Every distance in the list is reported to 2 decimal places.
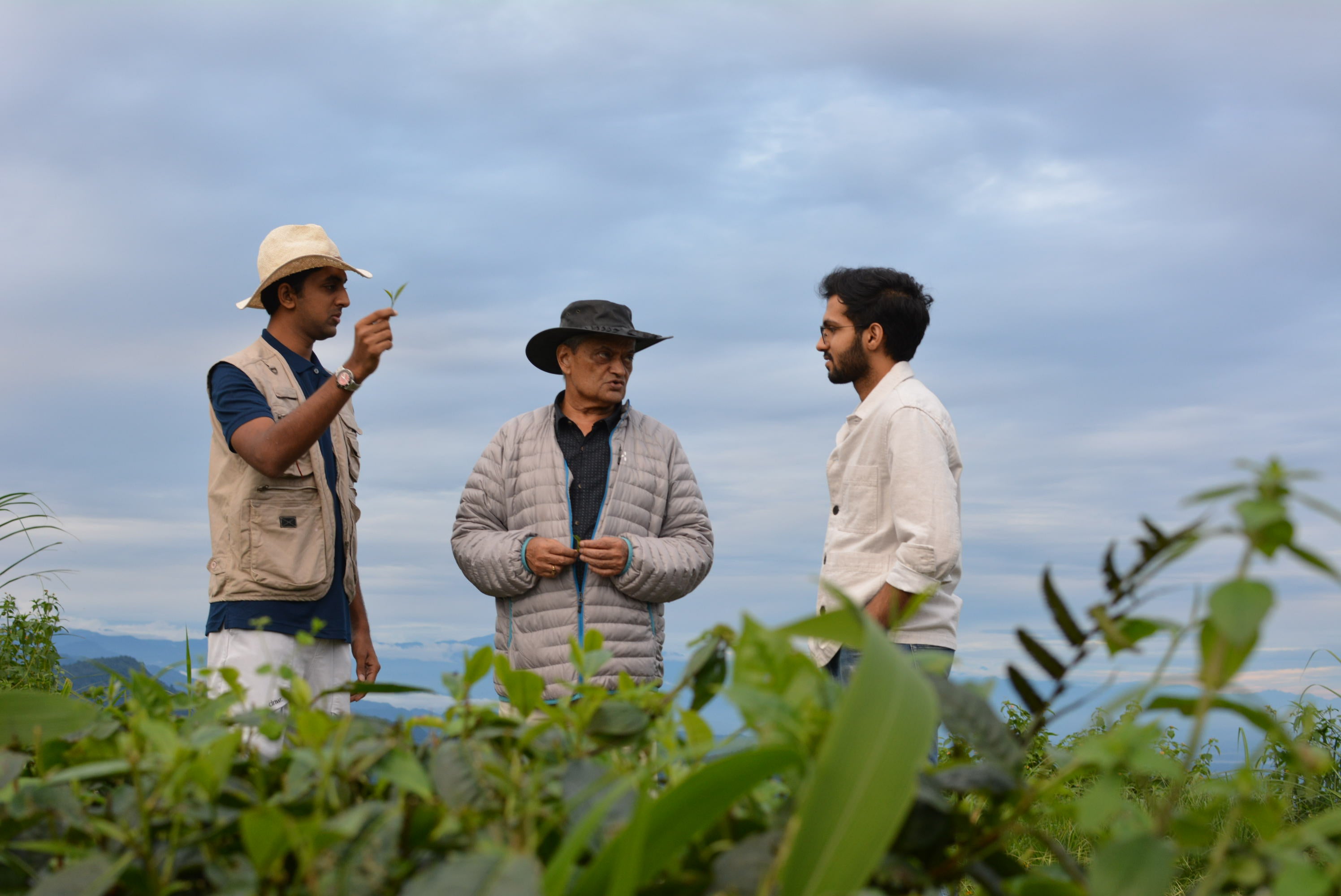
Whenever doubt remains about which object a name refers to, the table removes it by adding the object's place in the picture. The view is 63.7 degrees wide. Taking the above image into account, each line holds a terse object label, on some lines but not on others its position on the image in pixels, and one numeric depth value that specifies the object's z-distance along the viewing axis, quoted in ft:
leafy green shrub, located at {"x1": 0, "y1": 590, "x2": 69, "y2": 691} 17.74
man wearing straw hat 12.41
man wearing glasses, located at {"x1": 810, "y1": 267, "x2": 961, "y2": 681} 12.46
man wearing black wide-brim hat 14.39
